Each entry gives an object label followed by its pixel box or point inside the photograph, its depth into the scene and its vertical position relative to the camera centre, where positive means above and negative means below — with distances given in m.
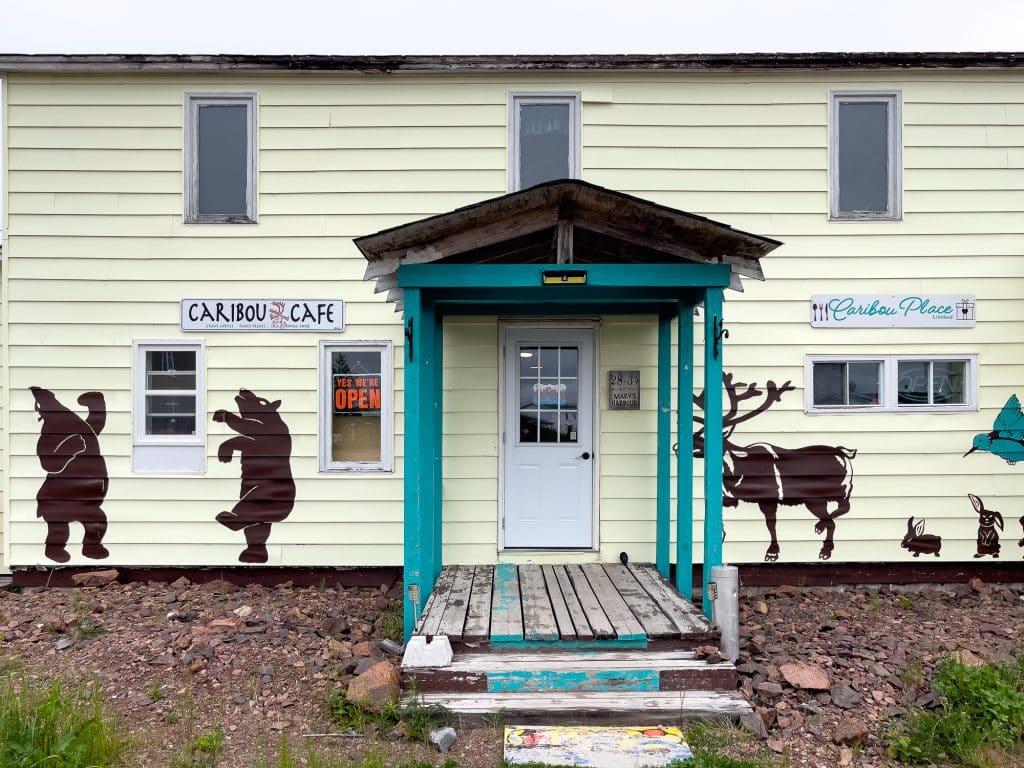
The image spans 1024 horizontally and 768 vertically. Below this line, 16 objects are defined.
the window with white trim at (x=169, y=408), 6.16 -0.13
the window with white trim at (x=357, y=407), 6.15 -0.11
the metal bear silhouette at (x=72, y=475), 6.14 -0.79
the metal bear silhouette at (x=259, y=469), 6.14 -0.71
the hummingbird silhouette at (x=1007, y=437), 6.14 -0.34
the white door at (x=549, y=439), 6.16 -0.39
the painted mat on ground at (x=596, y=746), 3.41 -1.93
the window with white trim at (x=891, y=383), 6.17 +0.18
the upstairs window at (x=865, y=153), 6.21 +2.44
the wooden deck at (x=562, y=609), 4.16 -1.56
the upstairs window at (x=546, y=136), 6.24 +2.59
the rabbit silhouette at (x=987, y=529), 6.16 -1.23
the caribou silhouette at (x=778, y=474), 6.16 -0.72
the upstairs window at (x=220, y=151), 6.26 +2.42
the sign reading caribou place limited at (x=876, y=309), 6.15 +0.89
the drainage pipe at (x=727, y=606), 4.19 -1.38
